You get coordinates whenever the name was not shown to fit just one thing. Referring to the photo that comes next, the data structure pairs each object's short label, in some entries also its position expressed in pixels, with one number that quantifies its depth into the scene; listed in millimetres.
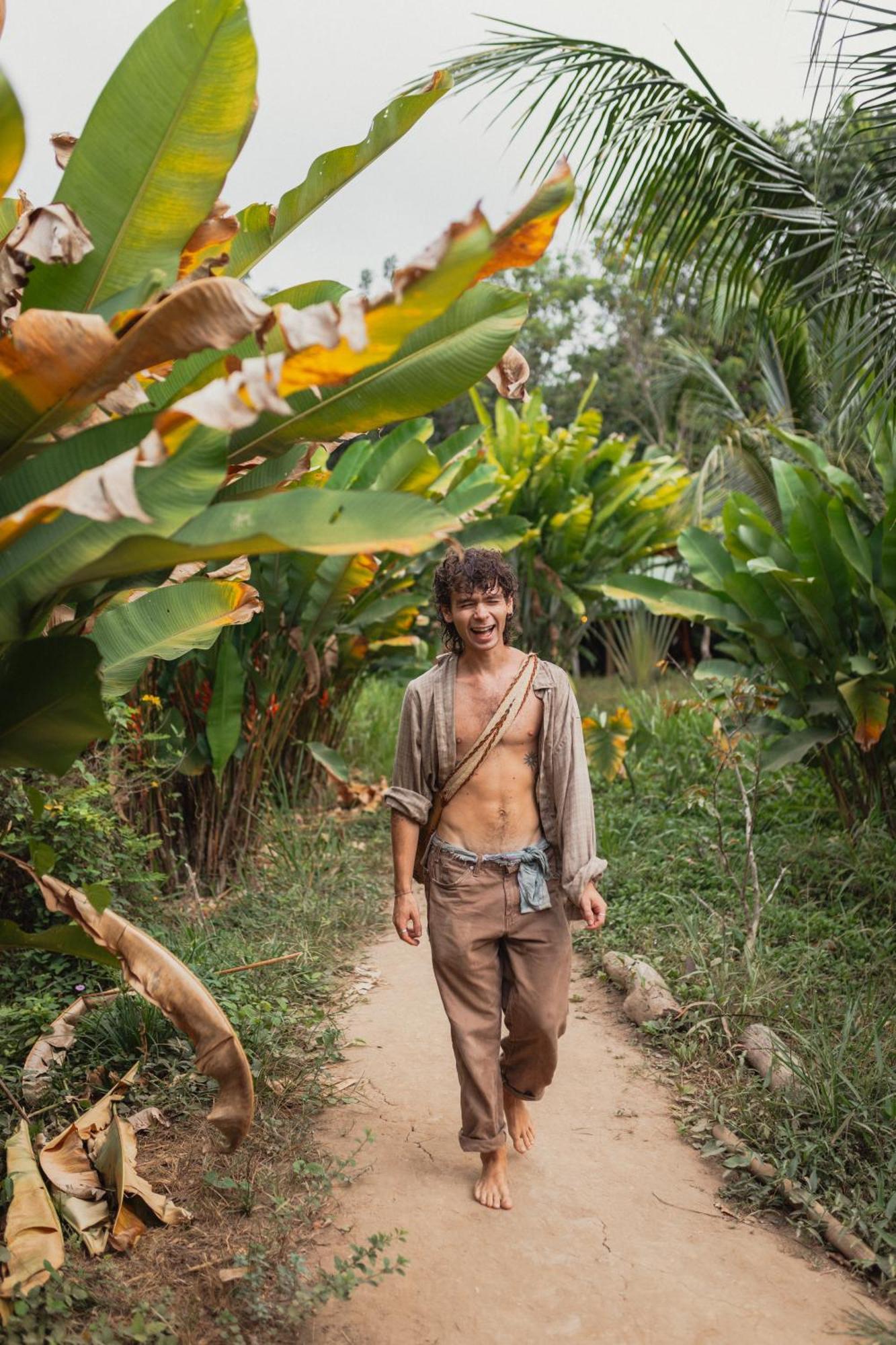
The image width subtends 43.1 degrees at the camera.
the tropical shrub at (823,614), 5988
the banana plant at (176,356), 1976
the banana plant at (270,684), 6285
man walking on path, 3473
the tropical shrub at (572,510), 11742
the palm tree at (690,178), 5969
